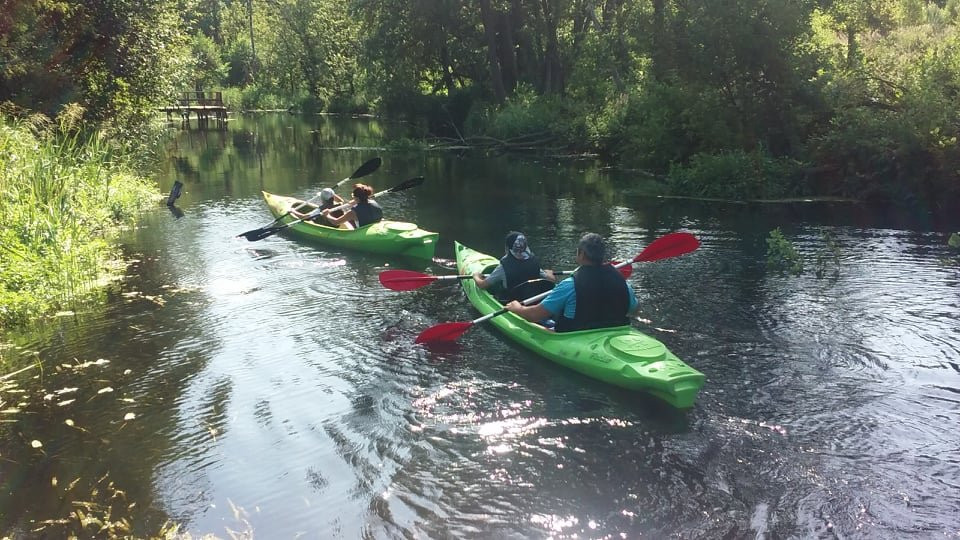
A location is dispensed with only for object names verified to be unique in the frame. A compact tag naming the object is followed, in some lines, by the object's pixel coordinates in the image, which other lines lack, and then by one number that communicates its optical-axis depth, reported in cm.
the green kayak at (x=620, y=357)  571
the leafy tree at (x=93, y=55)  1351
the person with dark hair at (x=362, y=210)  1205
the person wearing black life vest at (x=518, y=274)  790
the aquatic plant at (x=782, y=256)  1004
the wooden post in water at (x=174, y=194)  1600
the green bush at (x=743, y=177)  1566
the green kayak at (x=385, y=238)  1117
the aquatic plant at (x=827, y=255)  990
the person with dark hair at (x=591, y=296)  650
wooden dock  4134
